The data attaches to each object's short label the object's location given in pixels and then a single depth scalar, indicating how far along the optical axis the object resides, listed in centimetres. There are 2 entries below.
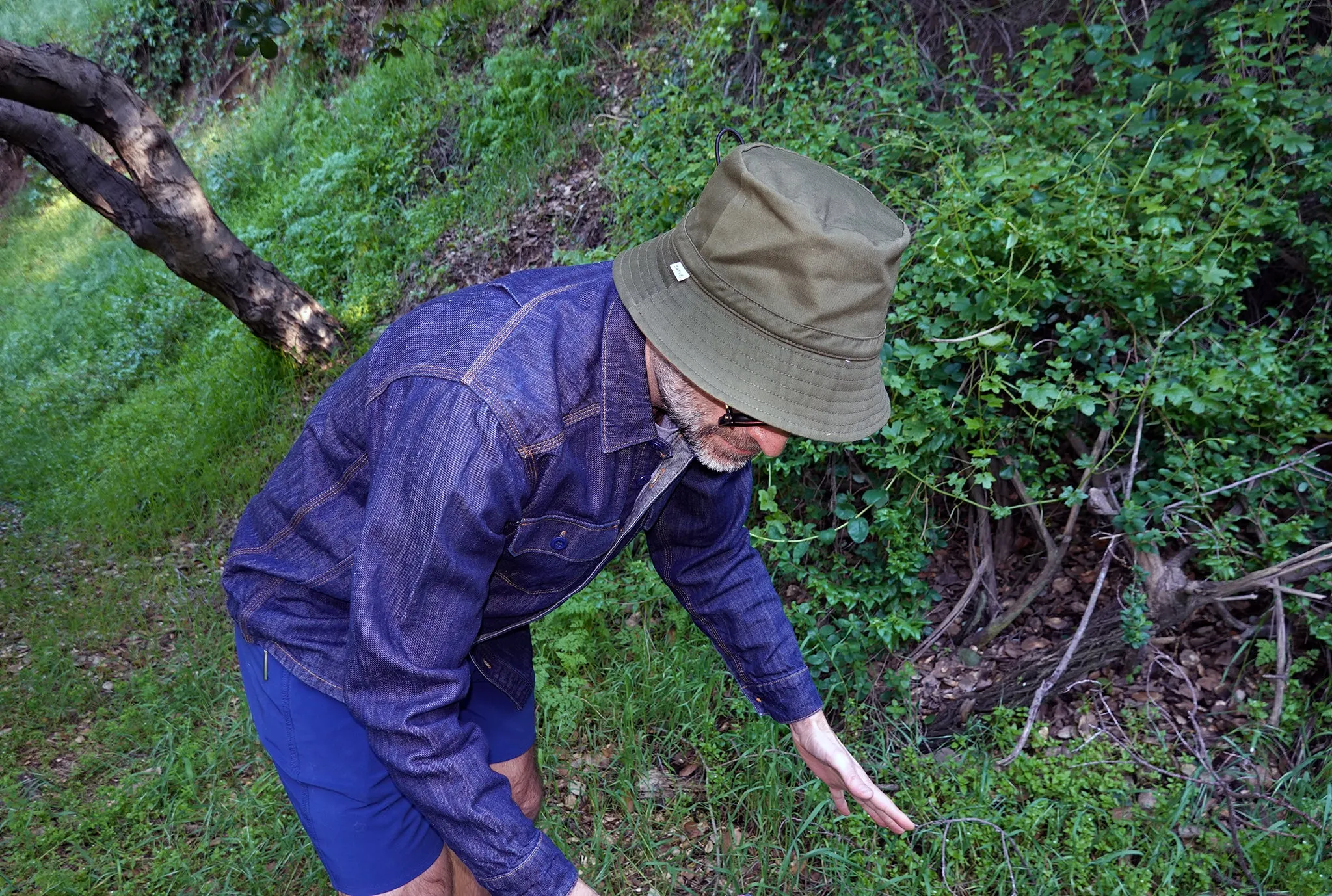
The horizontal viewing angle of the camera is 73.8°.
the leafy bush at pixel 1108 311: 287
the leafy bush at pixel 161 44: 1224
